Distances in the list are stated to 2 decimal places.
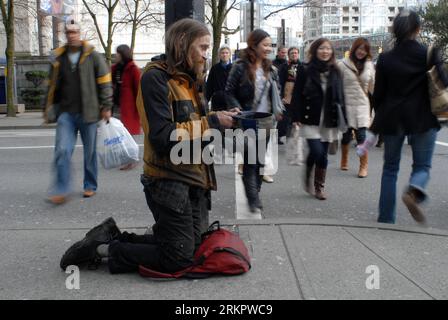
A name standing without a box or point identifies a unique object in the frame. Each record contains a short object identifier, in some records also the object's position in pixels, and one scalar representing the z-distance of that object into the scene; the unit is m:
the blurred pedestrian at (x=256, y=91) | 5.23
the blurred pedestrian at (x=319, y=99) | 5.86
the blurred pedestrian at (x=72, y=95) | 5.53
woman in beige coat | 7.27
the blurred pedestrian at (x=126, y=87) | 6.11
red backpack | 3.43
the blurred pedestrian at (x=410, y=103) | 4.46
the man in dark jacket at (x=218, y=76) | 8.84
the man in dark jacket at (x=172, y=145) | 3.31
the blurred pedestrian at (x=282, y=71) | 9.70
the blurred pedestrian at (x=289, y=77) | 9.57
